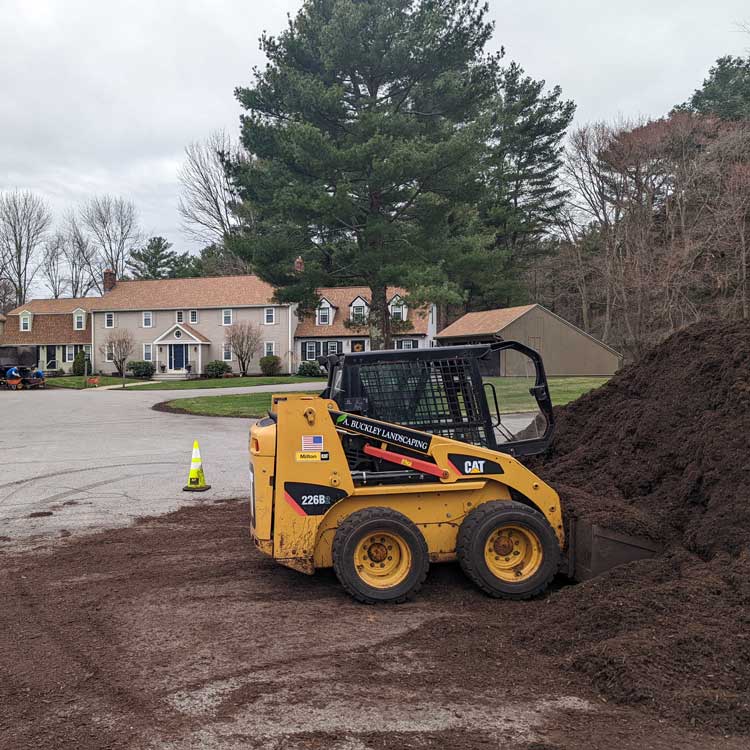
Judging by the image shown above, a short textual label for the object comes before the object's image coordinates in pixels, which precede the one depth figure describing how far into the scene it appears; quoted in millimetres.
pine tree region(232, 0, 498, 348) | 24969
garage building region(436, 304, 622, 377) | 42281
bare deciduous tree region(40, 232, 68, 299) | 74000
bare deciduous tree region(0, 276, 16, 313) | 72188
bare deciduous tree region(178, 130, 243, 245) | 58594
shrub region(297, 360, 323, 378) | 50906
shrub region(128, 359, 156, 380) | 54594
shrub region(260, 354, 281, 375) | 53625
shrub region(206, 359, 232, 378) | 53188
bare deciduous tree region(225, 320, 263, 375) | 53438
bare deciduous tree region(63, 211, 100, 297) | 74562
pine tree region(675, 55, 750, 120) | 40031
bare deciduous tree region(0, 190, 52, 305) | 69750
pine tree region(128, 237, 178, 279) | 76438
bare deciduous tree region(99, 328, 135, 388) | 55125
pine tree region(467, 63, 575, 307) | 50500
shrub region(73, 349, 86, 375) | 58162
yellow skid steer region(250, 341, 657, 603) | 5418
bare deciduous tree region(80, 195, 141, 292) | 74312
